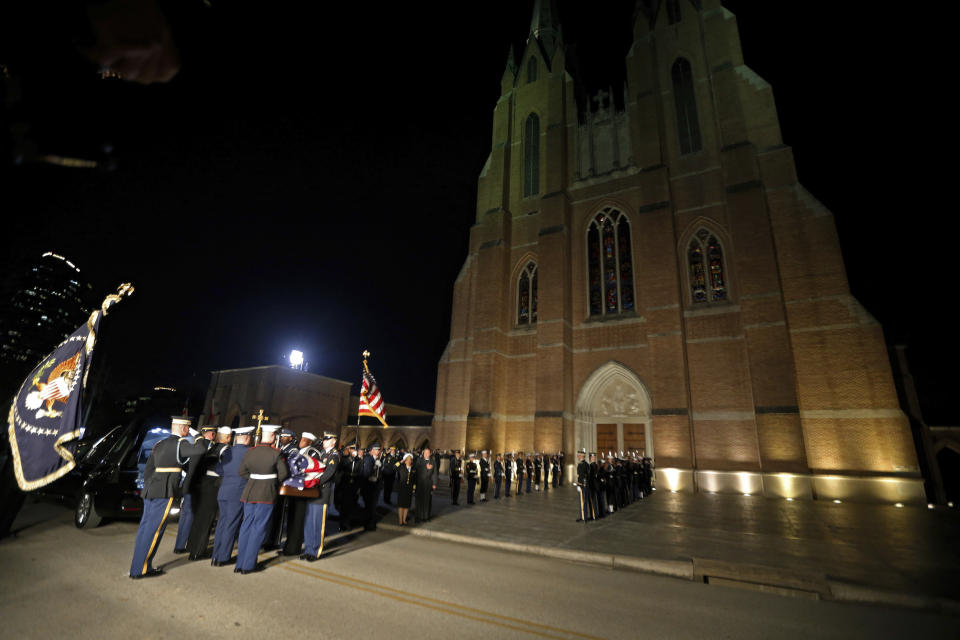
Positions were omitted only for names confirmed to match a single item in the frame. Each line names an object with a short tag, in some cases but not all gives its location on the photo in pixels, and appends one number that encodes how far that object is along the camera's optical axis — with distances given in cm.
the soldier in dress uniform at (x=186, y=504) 520
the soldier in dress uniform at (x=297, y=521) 566
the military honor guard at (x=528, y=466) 1505
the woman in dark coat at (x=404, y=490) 842
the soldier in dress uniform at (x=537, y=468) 1596
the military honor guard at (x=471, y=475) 1166
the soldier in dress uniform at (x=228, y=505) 496
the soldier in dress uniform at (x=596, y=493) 927
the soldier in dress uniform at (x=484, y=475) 1302
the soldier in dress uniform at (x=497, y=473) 1291
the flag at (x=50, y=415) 445
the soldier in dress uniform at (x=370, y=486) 815
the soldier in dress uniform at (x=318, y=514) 547
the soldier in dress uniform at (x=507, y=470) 1346
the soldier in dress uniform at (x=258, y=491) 467
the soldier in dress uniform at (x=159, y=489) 428
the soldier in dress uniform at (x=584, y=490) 874
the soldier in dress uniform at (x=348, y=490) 793
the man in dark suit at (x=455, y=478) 1158
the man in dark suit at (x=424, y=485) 873
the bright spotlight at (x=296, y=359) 4472
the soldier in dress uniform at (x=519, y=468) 1436
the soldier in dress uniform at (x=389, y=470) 1144
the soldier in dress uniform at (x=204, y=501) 529
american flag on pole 1603
